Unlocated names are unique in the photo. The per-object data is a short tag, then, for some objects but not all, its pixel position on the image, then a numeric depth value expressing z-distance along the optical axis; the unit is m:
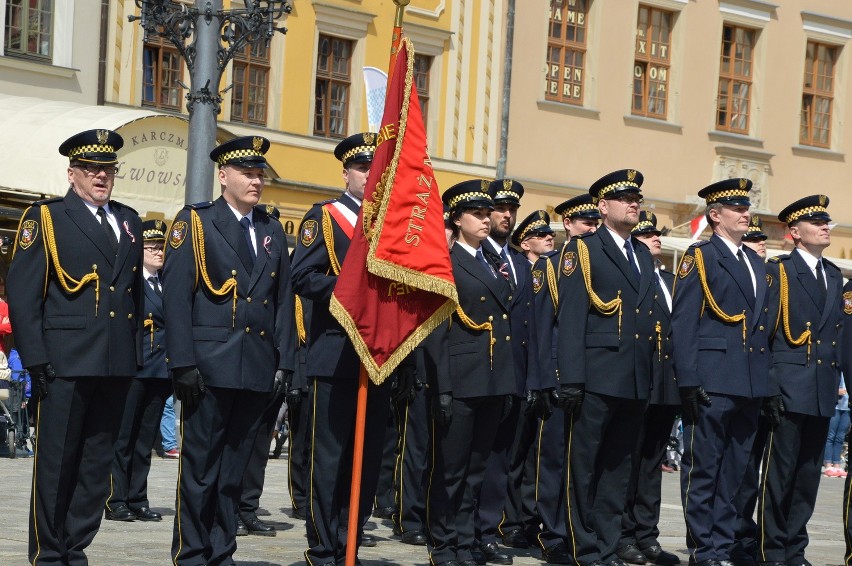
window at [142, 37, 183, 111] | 25.59
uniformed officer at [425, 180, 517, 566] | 9.19
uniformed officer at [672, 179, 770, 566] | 9.84
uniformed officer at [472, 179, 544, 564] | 9.83
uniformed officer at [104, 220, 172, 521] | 11.36
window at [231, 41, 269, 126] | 27.08
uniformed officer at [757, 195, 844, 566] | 10.15
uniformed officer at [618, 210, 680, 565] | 10.21
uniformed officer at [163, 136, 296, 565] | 8.16
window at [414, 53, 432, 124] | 29.84
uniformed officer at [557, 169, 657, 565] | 9.55
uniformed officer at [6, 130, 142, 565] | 8.06
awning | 19.55
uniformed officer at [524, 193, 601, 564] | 9.95
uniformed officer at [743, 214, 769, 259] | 14.02
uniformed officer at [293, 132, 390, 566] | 8.40
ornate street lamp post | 14.91
